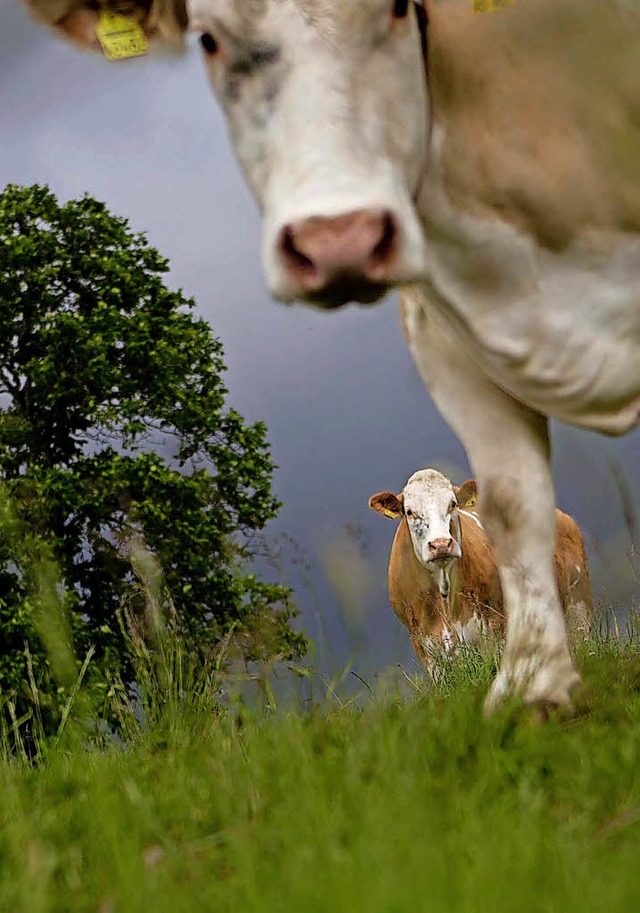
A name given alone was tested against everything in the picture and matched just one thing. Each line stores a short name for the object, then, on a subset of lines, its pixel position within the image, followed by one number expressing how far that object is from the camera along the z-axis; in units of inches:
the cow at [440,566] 390.6
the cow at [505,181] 144.1
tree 569.0
